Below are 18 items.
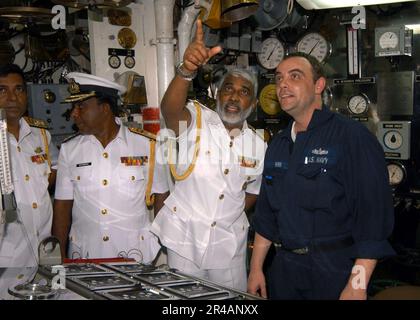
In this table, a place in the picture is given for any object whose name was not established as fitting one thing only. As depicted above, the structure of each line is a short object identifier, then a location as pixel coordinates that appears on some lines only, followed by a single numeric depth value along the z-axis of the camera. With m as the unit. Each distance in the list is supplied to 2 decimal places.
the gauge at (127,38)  3.58
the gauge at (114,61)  3.53
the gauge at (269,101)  4.43
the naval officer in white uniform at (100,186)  2.71
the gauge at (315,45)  4.08
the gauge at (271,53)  4.45
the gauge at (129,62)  3.63
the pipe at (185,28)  3.48
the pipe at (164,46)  3.42
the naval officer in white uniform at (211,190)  2.58
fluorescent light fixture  3.37
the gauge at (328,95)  4.07
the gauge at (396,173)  3.74
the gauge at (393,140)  3.76
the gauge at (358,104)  3.93
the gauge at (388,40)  3.66
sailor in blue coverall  1.98
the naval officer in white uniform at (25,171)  2.45
